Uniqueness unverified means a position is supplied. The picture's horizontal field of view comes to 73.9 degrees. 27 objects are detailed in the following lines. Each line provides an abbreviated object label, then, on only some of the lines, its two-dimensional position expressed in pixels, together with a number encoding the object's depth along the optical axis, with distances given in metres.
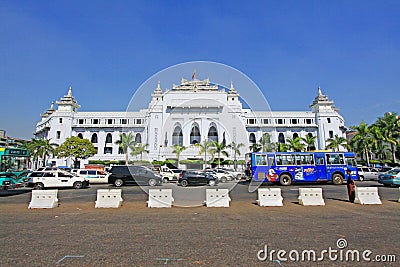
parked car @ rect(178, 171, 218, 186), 20.25
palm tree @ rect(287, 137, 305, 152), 49.84
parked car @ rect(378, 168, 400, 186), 19.73
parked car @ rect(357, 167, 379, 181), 30.06
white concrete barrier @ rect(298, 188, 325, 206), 11.68
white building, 60.39
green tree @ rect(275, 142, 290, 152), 49.97
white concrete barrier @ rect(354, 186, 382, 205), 12.09
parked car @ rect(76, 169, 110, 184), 26.18
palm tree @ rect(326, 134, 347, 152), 54.56
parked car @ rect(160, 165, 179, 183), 28.78
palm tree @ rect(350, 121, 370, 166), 46.69
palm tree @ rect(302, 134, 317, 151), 53.21
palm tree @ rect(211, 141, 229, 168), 43.87
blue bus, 21.98
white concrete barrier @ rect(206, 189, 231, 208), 11.34
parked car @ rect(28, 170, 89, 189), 20.42
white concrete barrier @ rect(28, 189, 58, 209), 11.17
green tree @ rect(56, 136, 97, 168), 49.59
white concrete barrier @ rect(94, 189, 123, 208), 11.37
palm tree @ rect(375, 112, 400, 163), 45.11
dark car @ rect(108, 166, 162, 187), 20.15
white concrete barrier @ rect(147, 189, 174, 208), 11.32
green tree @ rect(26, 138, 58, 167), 53.69
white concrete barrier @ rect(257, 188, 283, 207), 11.55
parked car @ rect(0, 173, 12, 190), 15.01
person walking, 12.47
